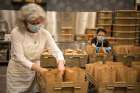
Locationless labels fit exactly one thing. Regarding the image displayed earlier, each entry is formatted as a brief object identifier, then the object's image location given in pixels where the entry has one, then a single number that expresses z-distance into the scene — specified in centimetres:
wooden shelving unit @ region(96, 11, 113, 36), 813
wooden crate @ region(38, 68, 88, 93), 248
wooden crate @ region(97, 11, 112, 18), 816
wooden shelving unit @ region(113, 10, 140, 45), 813
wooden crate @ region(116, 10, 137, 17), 815
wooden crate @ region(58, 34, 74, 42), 790
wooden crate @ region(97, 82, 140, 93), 266
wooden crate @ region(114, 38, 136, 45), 816
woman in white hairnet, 260
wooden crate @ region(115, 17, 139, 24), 812
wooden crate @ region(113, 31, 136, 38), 814
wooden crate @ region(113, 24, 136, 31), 813
